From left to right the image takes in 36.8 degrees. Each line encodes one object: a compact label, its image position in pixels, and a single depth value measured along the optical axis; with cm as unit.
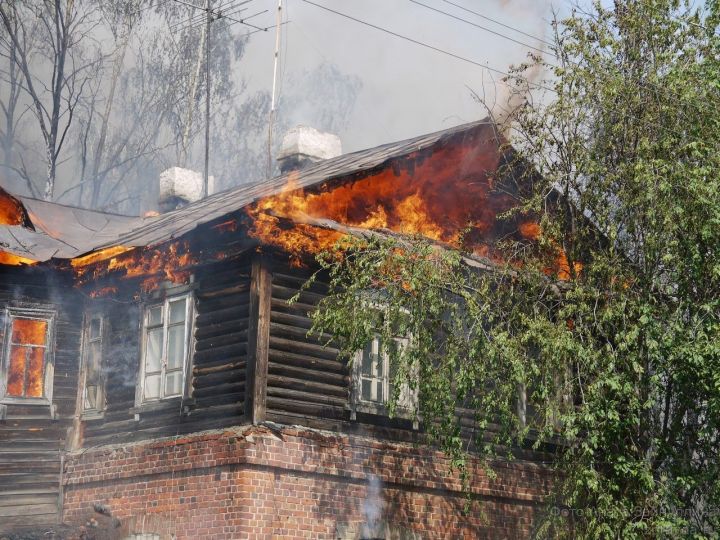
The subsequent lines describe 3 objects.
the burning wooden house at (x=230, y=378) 1380
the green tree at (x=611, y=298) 1262
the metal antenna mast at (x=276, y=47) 2494
